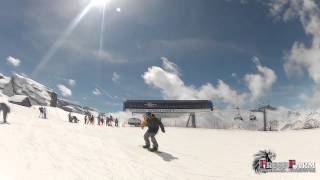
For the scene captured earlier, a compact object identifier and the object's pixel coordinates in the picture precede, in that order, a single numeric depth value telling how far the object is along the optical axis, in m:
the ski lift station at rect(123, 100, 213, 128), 56.46
